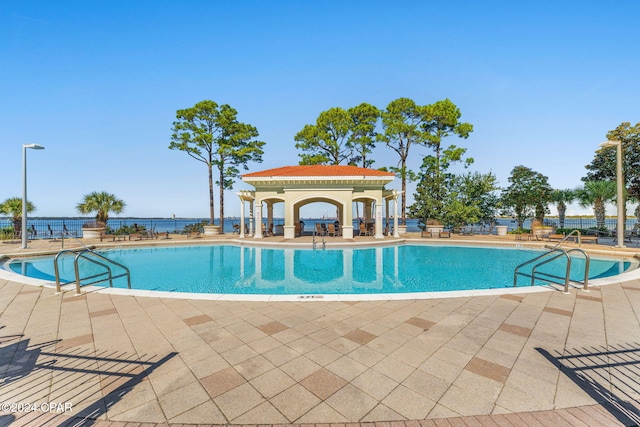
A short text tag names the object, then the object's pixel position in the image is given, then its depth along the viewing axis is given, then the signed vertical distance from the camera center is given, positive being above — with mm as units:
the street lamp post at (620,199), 12086 +616
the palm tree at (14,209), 17172 +949
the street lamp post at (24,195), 13141 +1445
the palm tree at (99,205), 18578 +1213
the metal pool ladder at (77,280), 5500 -1255
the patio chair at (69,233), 18336 -829
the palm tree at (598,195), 19172 +1324
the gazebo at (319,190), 18297 +1996
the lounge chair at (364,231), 20094 -1089
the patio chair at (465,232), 21531 -1450
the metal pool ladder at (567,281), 5482 -1509
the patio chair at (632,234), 16434 -1441
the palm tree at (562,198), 22031 +1303
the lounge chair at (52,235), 17962 -908
